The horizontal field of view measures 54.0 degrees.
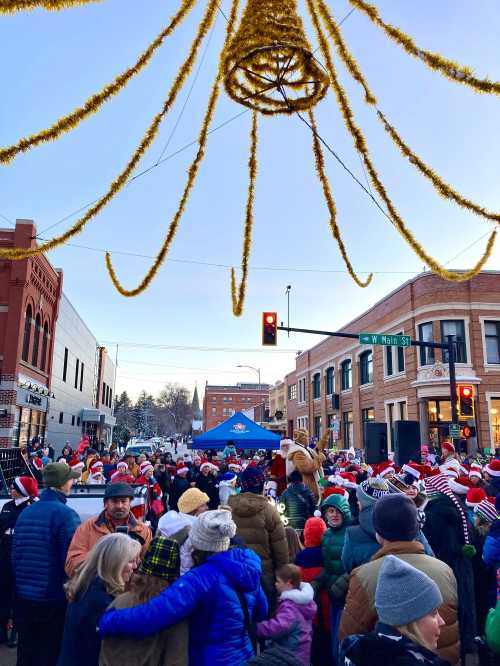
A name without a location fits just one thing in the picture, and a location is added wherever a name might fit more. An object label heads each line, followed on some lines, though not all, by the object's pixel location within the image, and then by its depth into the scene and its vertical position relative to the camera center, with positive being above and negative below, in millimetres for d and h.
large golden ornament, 3307 +2617
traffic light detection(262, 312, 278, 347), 16112 +3145
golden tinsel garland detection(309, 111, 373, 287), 4168 +2167
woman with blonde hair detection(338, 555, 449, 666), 1863 -804
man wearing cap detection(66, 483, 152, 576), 3863 -835
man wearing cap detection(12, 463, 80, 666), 3886 -1209
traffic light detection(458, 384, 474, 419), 15164 +863
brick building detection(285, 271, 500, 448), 25078 +3906
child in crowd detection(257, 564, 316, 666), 3582 -1393
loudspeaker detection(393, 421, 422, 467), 12812 -364
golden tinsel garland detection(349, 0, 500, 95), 3164 +2386
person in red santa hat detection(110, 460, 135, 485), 8425 -872
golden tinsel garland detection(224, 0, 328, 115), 3422 +2705
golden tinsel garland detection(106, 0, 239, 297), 3732 +2040
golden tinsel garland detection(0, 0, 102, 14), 2721 +2344
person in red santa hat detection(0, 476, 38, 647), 4882 -1064
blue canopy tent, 16500 -333
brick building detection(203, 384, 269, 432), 117938 +6358
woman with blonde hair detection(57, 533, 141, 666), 2898 -979
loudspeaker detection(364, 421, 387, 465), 13953 -406
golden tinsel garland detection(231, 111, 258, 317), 4512 +1938
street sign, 16250 +2891
